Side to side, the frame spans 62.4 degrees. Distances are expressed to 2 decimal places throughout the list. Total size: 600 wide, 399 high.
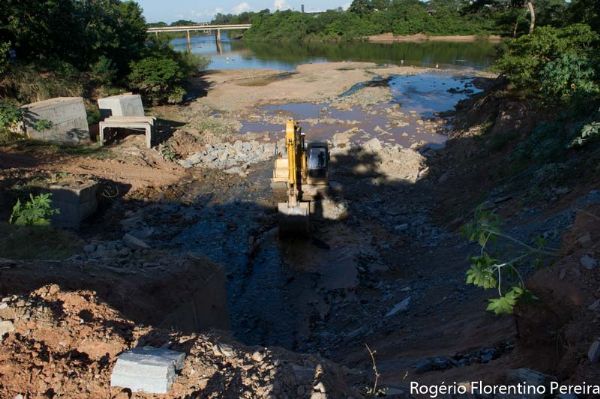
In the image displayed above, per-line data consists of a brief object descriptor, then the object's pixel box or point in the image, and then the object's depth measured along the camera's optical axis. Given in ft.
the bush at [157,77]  98.48
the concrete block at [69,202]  42.71
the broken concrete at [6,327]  13.07
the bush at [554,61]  48.52
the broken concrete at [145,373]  11.05
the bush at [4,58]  71.72
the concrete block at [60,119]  58.13
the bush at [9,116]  55.47
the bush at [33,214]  30.37
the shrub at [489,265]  14.30
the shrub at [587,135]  36.40
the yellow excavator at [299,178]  37.14
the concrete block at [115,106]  72.23
